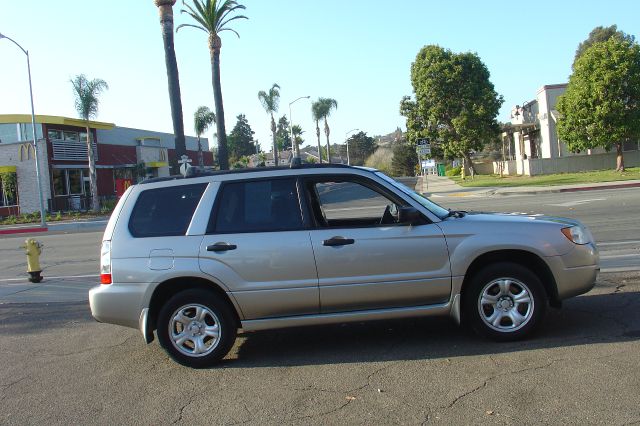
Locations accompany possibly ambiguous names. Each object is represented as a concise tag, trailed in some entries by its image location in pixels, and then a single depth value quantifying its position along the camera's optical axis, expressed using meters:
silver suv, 5.13
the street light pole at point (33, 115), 29.29
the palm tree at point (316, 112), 80.31
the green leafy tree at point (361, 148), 132.00
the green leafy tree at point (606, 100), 31.97
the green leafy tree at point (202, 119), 61.97
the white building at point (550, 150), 39.12
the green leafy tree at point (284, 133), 143.65
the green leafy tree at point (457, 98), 42.06
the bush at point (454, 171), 60.55
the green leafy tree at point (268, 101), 56.75
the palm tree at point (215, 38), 28.11
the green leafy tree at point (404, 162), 89.12
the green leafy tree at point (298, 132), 113.16
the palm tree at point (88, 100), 35.91
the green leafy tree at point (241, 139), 137.75
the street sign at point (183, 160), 19.89
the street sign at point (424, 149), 32.25
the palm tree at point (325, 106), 80.44
